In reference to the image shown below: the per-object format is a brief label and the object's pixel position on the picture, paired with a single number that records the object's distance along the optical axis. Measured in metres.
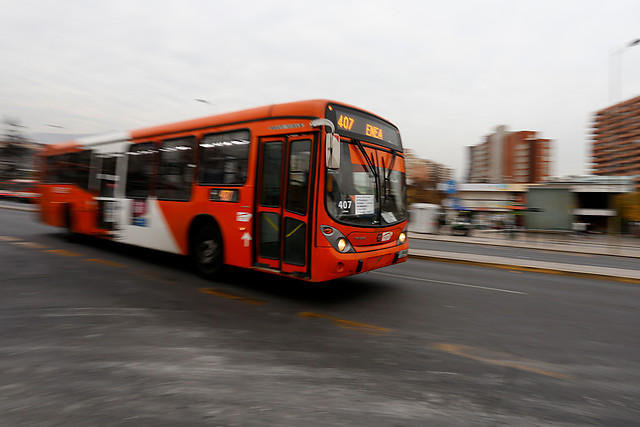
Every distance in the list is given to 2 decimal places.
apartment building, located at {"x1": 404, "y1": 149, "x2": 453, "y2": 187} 83.85
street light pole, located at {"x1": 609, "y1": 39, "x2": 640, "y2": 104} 16.20
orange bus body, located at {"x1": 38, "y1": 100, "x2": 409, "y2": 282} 5.51
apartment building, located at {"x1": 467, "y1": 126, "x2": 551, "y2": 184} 126.50
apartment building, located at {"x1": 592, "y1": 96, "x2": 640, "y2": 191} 109.81
